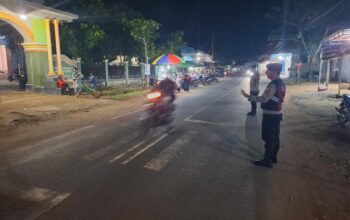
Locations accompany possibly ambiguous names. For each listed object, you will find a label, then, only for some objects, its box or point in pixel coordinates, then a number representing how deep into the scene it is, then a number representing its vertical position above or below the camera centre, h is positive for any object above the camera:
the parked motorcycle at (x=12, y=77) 32.31 -0.51
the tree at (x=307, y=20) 31.70 +6.66
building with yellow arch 17.16 +2.35
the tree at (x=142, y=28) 26.63 +4.49
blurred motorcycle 10.19 -1.82
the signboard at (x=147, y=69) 24.22 +0.34
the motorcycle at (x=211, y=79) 33.50 -0.77
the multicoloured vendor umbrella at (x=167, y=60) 26.18 +1.26
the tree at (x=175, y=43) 38.72 +4.32
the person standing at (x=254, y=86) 11.80 -0.58
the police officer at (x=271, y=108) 5.60 -0.73
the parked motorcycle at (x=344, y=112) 9.41 -1.39
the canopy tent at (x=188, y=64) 33.25 +1.07
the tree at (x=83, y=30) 25.28 +3.99
